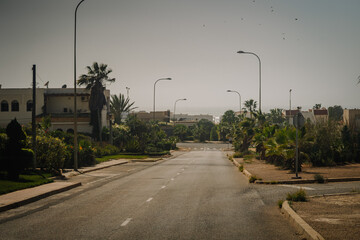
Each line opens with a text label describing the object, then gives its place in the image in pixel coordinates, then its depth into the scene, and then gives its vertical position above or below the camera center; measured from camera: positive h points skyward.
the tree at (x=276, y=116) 137.88 +1.48
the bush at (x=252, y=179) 21.75 -2.94
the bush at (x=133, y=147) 57.34 -3.57
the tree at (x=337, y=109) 127.81 +3.69
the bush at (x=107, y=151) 44.54 -3.53
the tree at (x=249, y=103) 111.38 +4.48
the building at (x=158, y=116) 157.75 +1.51
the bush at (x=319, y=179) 19.80 -2.67
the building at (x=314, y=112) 120.50 +2.42
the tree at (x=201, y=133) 128.12 -3.86
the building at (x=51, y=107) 63.16 +2.00
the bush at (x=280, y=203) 13.52 -2.59
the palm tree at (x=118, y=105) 105.69 +3.65
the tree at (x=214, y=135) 133.00 -4.52
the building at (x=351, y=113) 77.70 +1.41
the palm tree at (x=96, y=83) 60.75 +5.19
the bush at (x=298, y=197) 14.02 -2.48
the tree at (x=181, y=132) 126.56 -3.44
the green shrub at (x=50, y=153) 25.67 -2.00
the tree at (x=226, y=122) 124.31 -0.66
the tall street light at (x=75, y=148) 28.64 -1.89
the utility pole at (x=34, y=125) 23.95 -0.33
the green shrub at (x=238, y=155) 50.79 -4.09
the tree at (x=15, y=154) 19.70 -1.57
